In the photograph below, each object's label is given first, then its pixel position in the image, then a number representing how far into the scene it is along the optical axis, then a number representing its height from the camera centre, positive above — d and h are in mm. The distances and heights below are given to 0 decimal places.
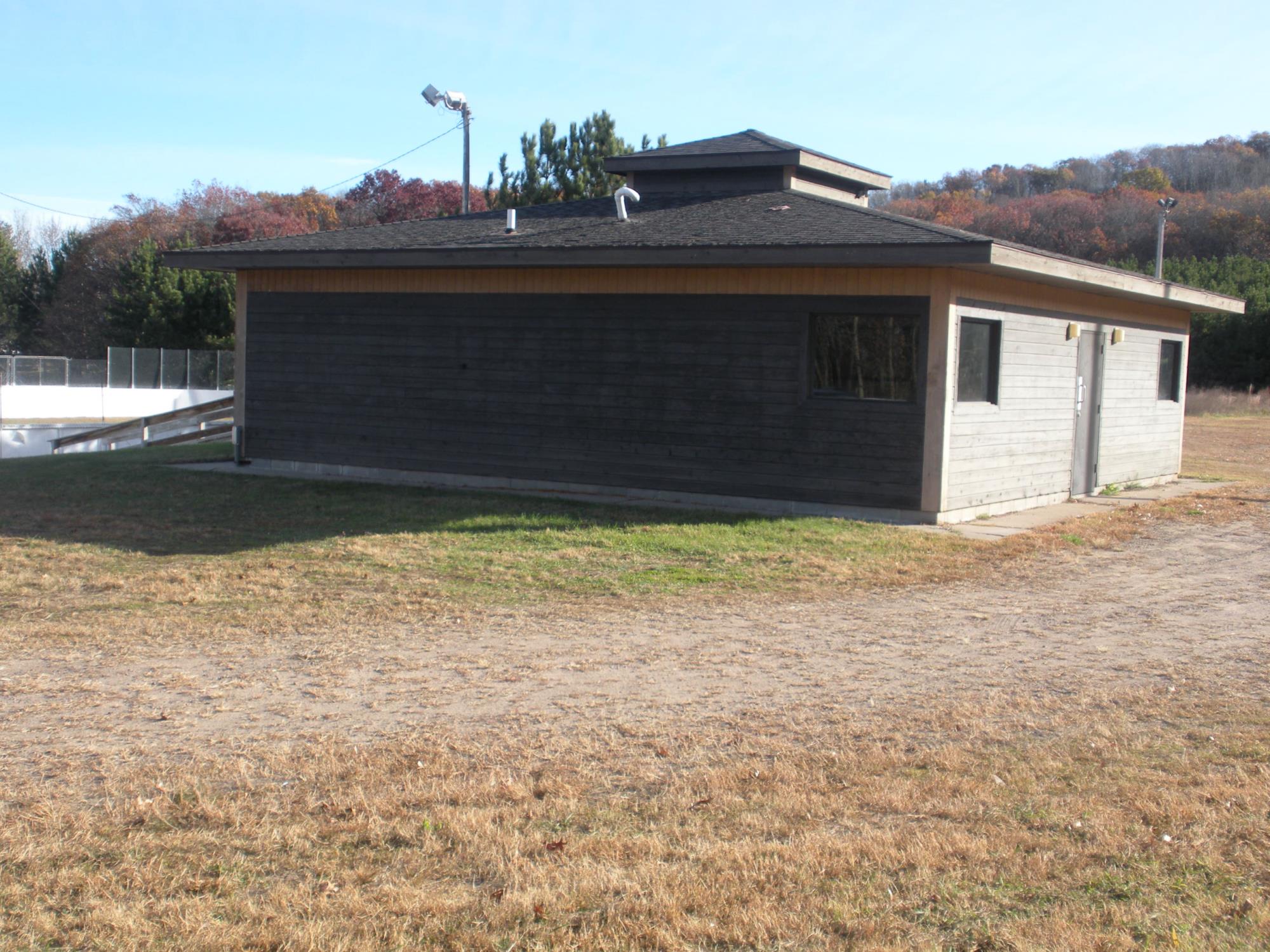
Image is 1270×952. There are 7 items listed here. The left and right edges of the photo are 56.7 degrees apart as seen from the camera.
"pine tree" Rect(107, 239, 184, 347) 45094 +2805
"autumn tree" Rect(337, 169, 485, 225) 57219 +9274
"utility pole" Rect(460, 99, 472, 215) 25344 +5133
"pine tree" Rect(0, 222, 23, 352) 55500 +3349
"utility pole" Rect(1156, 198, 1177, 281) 29130 +5070
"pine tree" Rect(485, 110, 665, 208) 36125 +6931
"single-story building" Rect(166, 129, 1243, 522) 12234 +546
